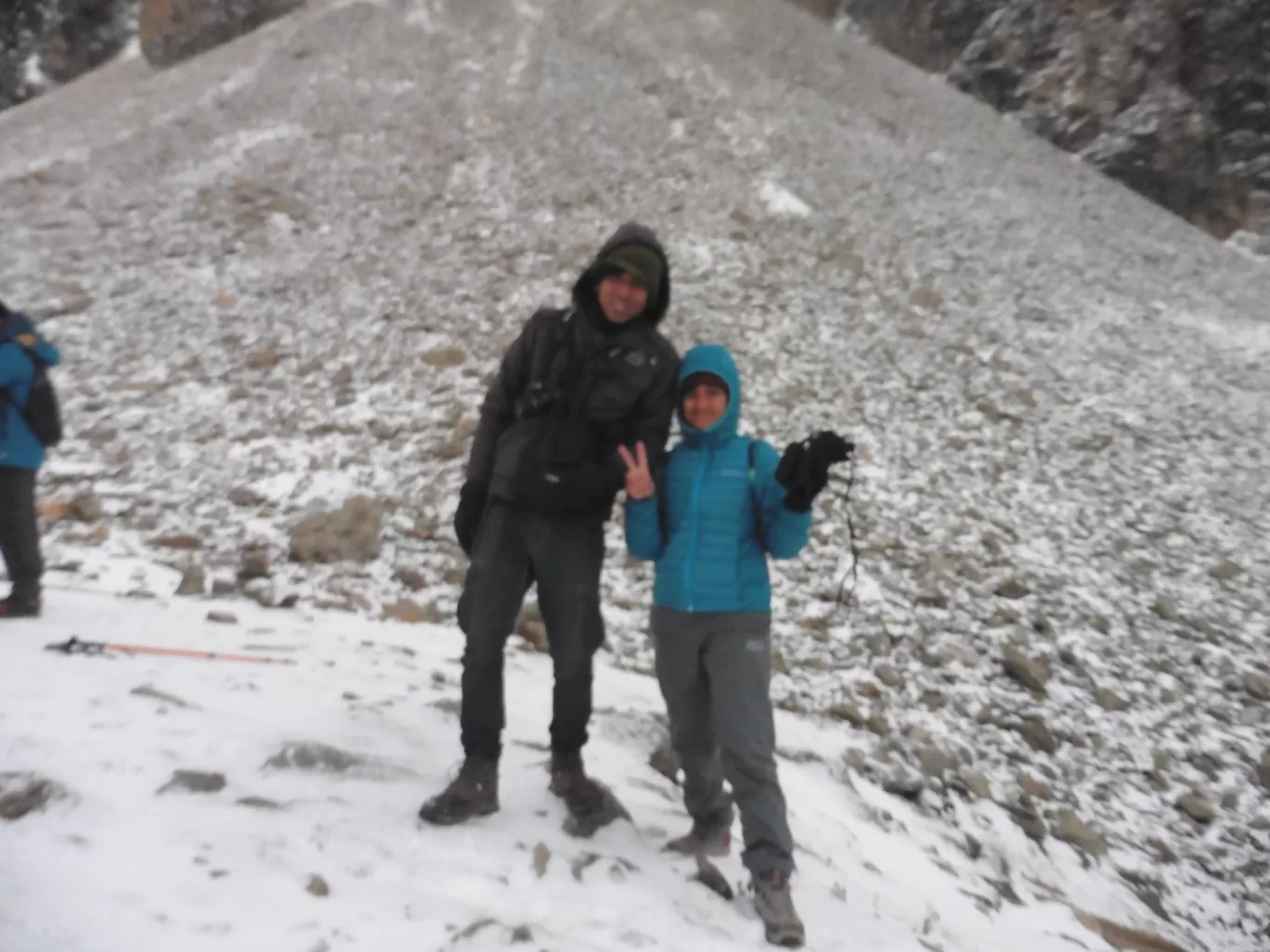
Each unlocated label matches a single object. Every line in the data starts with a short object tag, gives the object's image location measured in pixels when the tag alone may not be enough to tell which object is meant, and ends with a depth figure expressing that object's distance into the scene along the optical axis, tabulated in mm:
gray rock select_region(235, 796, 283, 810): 3092
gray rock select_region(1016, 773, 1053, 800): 5289
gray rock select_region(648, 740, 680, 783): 4469
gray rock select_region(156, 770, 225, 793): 3082
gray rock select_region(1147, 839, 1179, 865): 4980
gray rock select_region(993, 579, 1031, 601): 7086
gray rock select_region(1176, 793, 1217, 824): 5277
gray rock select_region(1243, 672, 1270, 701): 6275
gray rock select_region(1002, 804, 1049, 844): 4961
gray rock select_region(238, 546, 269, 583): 6344
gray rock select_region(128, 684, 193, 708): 3894
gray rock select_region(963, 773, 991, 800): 5199
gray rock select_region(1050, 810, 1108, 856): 4949
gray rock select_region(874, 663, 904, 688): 6107
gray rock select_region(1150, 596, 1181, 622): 6973
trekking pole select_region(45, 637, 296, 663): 4371
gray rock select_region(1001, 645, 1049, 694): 6172
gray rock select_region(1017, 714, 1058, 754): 5684
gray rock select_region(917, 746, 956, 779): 5323
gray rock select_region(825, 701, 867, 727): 5723
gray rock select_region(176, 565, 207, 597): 6043
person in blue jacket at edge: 4910
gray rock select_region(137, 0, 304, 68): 22844
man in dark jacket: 3137
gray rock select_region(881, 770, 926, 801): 5094
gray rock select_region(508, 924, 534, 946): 2668
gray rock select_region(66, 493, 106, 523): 6793
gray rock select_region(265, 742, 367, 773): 3502
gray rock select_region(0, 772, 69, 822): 2692
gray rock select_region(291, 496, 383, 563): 6652
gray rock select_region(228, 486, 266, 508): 7195
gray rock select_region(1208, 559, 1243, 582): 7527
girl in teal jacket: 3031
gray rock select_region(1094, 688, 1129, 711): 6059
